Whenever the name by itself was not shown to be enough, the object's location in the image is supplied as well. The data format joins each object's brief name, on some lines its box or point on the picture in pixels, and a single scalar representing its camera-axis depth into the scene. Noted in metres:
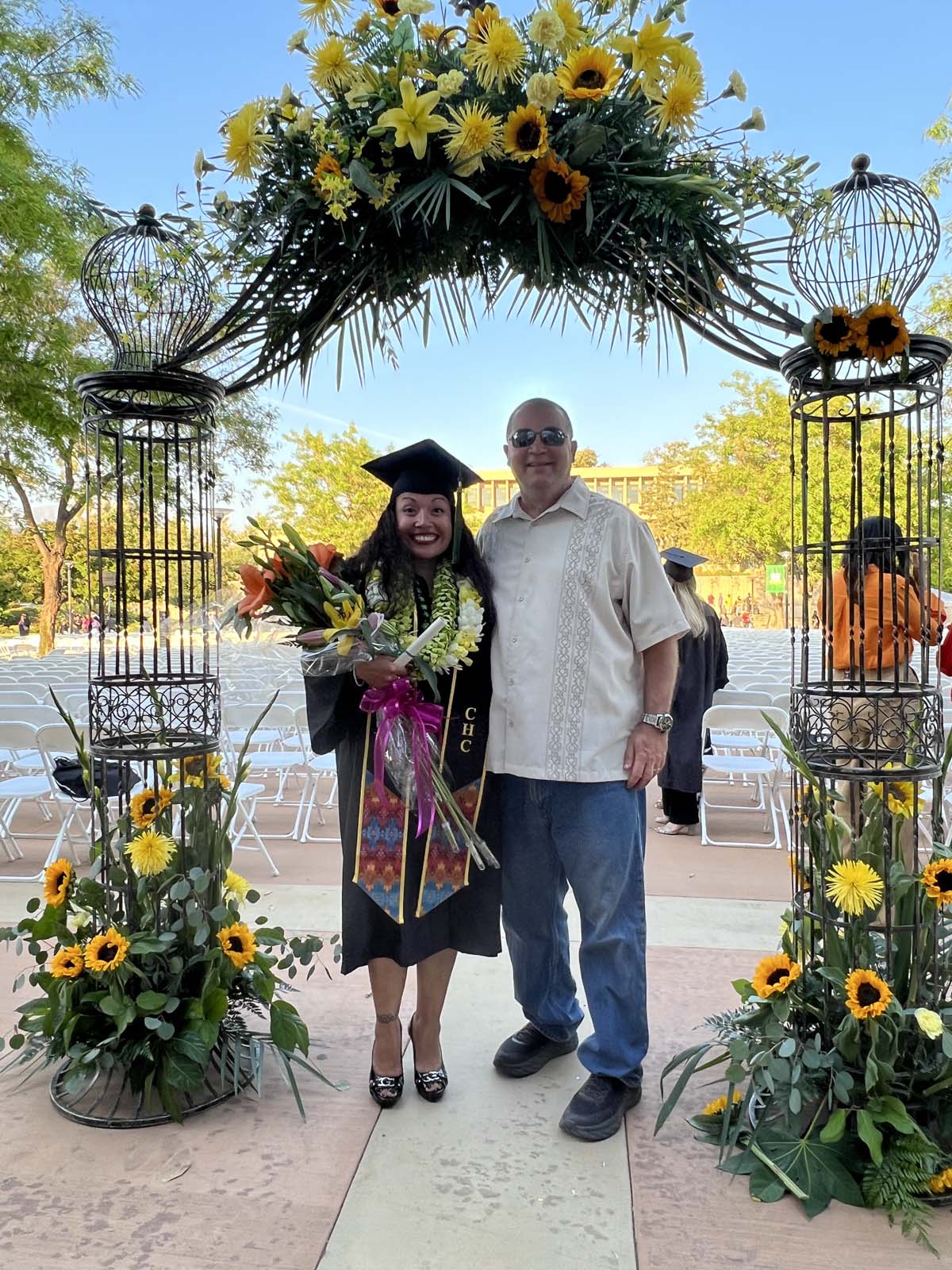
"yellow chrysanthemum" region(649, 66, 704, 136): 2.02
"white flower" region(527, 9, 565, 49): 1.96
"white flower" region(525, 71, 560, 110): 2.01
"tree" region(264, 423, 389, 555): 24.73
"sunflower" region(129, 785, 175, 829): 2.56
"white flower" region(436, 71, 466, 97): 2.01
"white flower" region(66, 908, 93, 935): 2.56
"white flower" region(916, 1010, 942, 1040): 2.04
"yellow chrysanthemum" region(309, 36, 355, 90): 2.11
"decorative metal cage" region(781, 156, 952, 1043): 2.19
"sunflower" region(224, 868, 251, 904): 2.68
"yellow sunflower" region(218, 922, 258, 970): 2.49
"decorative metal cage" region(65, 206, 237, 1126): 2.52
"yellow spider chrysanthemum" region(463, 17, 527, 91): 2.00
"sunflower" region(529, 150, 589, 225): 2.09
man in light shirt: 2.40
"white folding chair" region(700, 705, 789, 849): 5.46
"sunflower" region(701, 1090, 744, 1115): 2.37
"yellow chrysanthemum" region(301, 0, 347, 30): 2.11
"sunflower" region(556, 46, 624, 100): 2.01
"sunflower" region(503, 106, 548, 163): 2.04
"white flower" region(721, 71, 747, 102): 2.07
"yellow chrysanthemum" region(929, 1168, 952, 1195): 2.03
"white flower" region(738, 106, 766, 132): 2.11
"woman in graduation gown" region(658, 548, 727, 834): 5.46
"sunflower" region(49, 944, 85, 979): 2.42
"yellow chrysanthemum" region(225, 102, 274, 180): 2.18
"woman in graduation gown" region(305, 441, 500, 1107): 2.43
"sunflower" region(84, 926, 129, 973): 2.38
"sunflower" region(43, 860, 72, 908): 2.53
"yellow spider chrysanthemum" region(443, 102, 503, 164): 2.04
